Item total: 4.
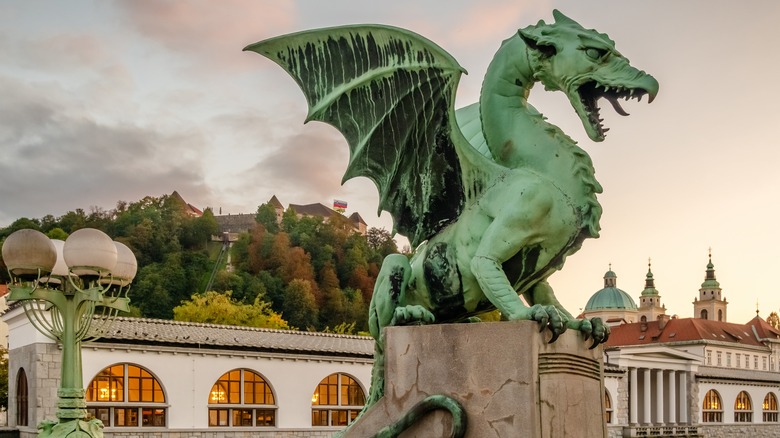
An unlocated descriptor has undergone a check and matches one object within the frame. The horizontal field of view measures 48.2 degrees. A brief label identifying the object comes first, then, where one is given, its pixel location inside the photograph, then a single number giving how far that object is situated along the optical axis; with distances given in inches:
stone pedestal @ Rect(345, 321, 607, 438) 177.0
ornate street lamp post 329.7
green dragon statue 194.2
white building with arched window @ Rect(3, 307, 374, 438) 876.0
